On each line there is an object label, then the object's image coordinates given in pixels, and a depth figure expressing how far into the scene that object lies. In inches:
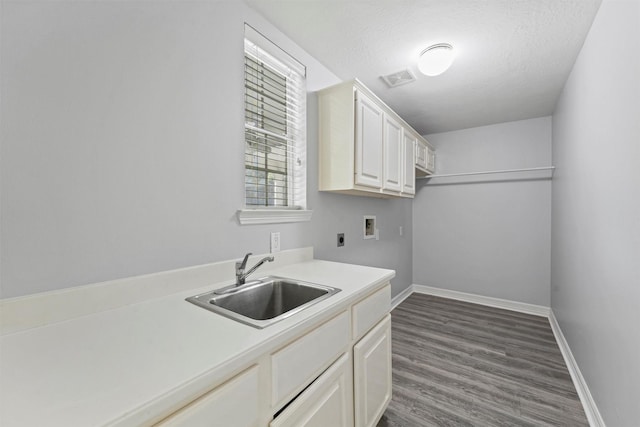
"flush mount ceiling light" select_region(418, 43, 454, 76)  73.8
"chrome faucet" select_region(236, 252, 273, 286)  51.2
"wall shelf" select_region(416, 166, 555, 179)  121.3
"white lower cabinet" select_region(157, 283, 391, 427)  26.2
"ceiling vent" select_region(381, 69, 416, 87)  89.0
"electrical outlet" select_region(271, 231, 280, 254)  65.2
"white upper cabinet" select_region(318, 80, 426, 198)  74.8
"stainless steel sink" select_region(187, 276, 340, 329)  45.7
